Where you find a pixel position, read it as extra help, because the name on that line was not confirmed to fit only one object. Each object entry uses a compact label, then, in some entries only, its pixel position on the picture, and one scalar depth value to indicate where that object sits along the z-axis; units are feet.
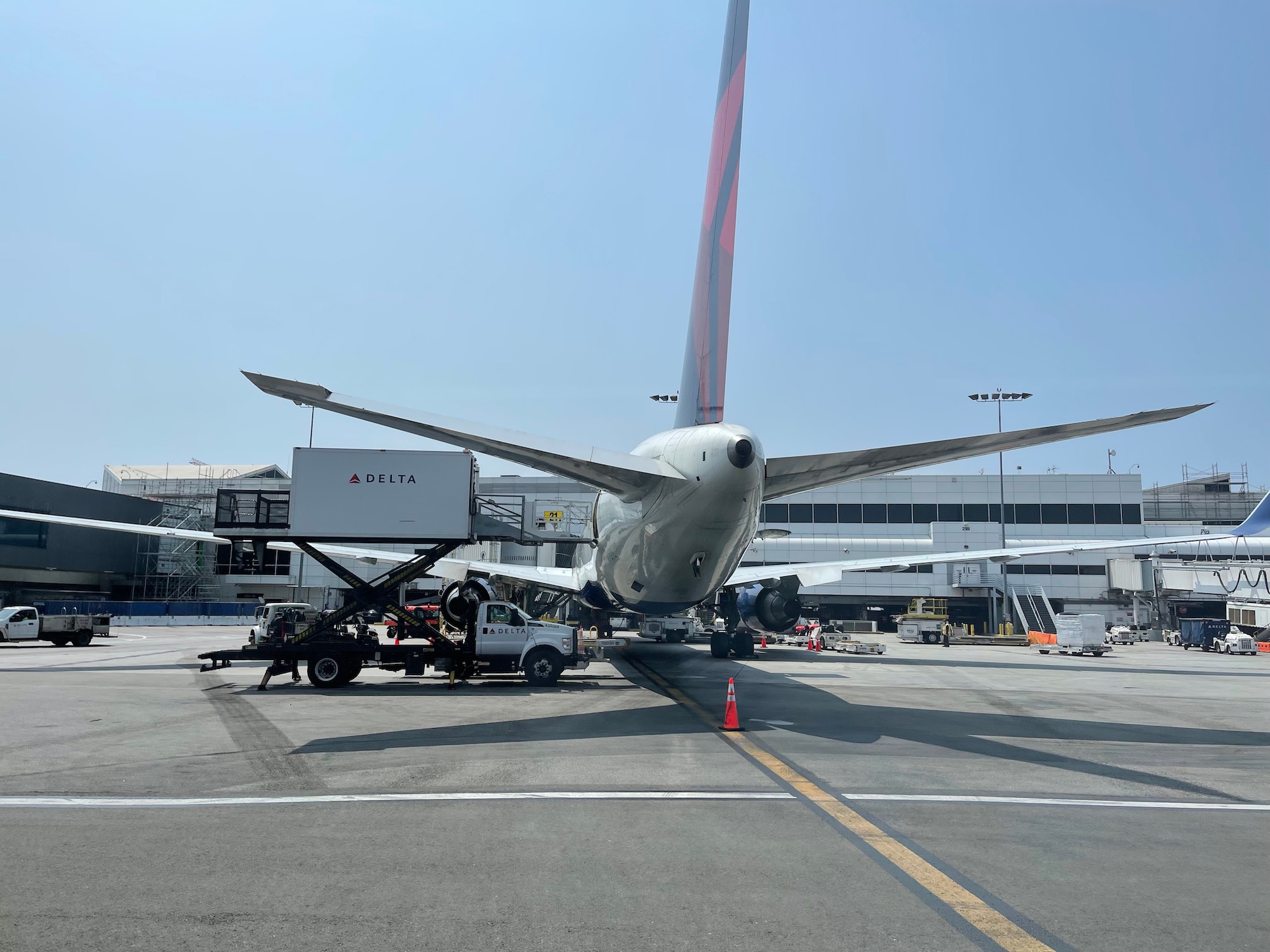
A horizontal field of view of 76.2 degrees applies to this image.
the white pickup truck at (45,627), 120.98
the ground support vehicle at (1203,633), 147.74
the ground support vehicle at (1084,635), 126.00
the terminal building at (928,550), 198.59
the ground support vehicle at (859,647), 120.85
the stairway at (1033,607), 203.10
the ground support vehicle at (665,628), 122.52
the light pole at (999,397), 213.87
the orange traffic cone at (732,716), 46.75
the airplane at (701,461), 39.47
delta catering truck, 63.67
